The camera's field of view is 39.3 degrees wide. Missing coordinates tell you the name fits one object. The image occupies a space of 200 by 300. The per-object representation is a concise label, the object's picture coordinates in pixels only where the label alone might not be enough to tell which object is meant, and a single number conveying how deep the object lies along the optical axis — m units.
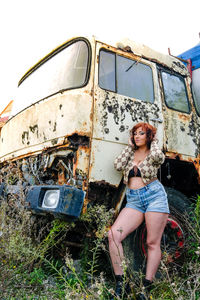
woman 2.37
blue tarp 4.59
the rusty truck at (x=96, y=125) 2.58
